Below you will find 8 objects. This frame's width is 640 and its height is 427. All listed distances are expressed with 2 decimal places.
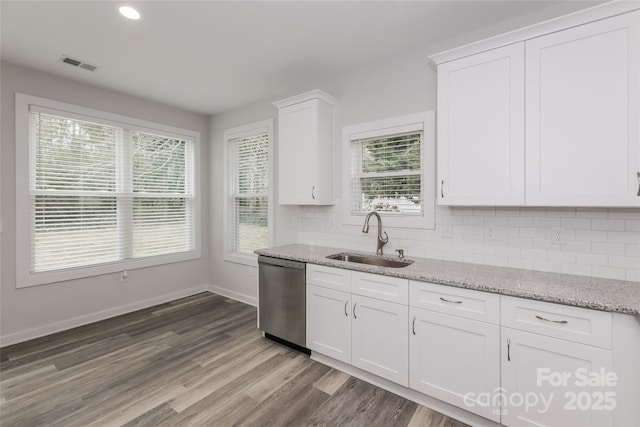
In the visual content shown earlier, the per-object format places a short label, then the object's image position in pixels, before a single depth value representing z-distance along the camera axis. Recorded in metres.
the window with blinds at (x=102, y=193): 3.20
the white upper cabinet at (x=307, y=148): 3.04
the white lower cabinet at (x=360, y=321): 2.18
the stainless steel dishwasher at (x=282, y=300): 2.77
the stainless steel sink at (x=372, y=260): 2.64
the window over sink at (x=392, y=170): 2.67
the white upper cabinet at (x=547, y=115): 1.69
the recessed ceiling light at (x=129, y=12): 2.13
